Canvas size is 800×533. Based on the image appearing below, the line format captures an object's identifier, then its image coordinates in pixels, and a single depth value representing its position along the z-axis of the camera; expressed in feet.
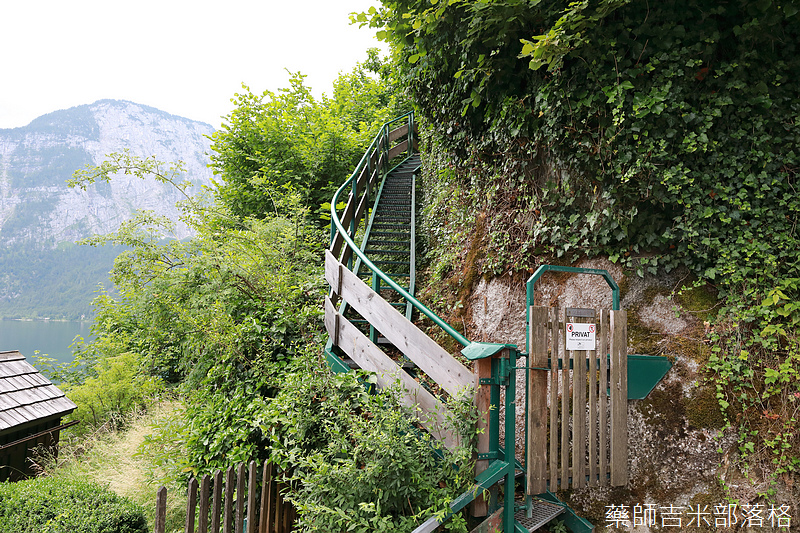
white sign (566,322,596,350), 9.50
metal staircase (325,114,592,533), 8.89
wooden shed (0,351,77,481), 22.94
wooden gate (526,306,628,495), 9.09
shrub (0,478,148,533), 11.28
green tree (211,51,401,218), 33.50
